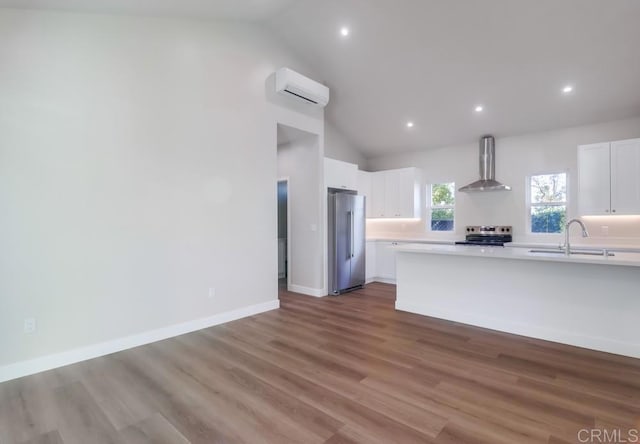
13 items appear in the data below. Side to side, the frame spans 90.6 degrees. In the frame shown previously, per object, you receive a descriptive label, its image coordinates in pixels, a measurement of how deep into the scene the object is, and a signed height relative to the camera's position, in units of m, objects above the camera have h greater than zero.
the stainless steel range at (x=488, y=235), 5.61 -0.29
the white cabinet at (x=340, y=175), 5.55 +0.85
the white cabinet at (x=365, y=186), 6.80 +0.76
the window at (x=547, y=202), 5.37 +0.29
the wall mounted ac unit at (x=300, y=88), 4.47 +1.97
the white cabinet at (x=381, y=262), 6.53 -0.88
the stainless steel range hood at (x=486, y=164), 5.79 +1.03
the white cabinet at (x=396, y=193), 6.64 +0.58
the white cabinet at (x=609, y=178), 4.50 +0.61
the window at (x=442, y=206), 6.52 +0.29
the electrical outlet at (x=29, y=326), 2.79 -0.92
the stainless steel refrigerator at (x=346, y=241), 5.52 -0.38
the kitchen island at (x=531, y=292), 3.12 -0.84
